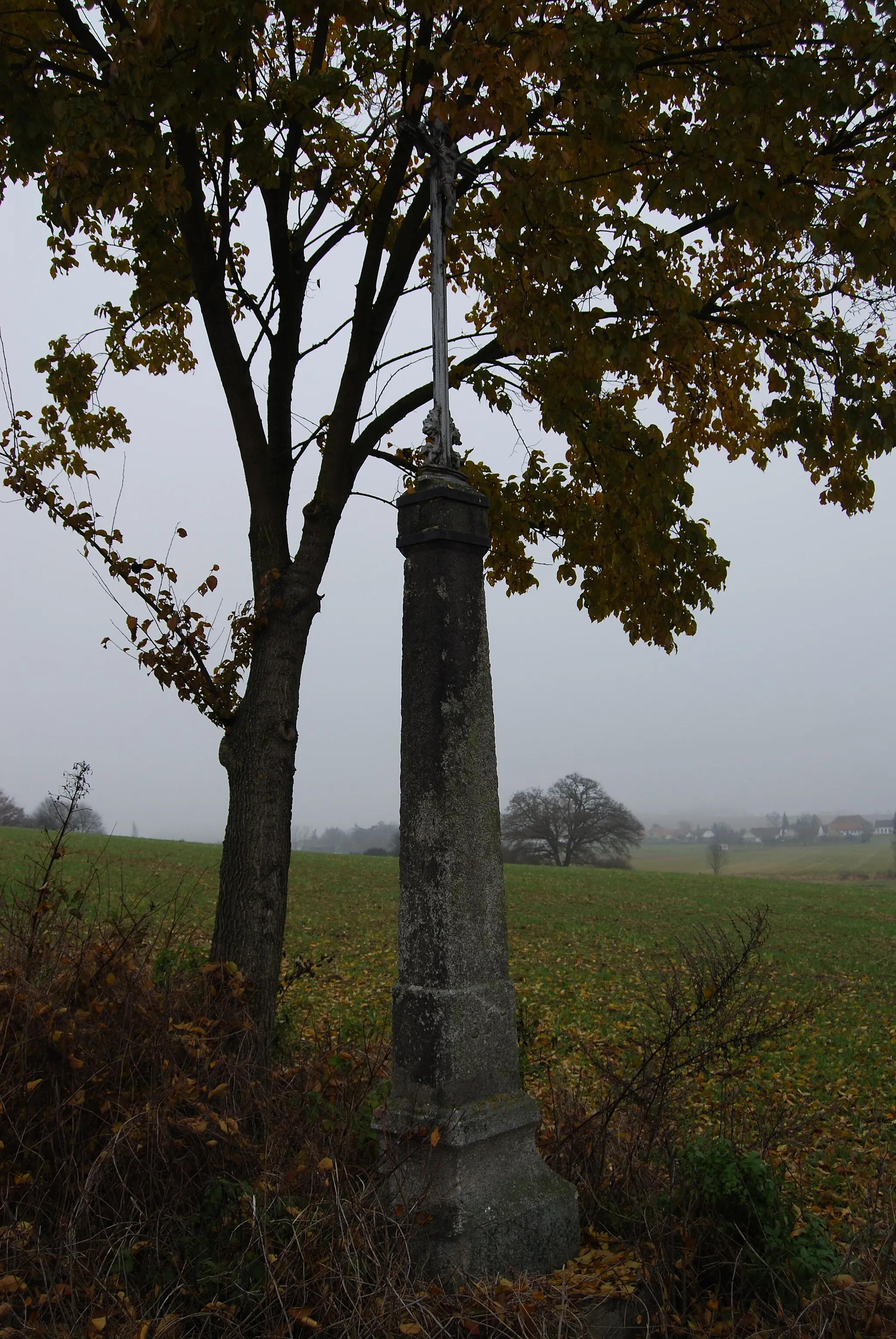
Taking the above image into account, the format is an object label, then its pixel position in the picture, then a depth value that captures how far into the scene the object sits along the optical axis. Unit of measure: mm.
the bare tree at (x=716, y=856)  49469
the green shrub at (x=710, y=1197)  3170
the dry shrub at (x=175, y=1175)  3049
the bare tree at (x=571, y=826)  46875
